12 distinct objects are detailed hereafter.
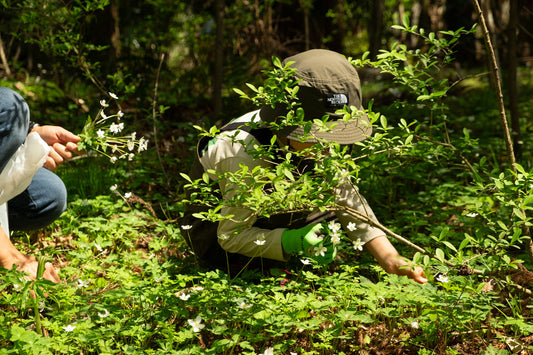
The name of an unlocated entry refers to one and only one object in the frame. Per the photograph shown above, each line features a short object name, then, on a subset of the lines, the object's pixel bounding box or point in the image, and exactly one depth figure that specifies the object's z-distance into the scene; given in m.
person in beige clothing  2.59
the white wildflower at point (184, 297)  2.48
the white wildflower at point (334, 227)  2.44
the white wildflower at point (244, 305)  2.47
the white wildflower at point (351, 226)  2.63
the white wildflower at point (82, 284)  2.70
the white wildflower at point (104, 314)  2.39
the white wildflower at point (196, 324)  2.31
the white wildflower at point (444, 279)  2.30
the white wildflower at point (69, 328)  2.29
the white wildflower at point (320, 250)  2.63
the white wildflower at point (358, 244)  2.50
